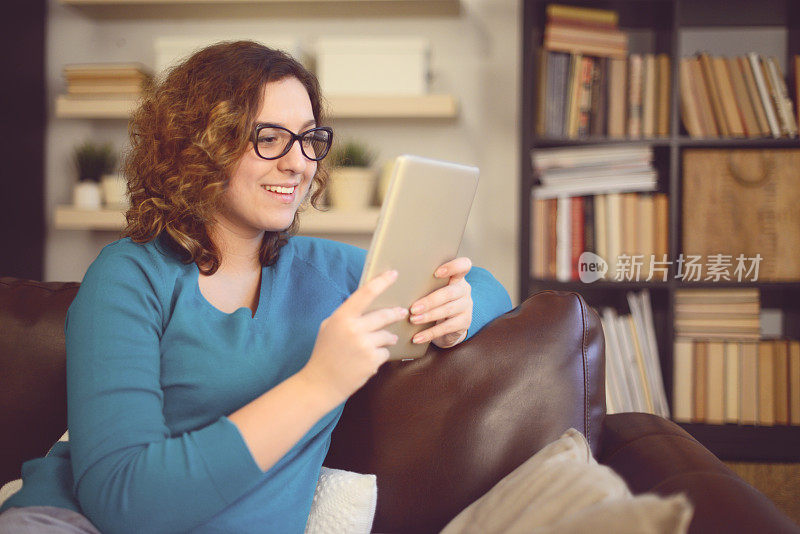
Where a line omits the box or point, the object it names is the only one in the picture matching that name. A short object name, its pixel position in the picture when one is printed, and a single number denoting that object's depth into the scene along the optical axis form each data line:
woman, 0.78
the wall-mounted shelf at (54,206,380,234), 2.34
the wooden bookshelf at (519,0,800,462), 2.14
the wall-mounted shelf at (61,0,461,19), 2.38
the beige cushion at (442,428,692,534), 0.57
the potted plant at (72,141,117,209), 2.43
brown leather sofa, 1.08
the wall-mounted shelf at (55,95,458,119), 2.29
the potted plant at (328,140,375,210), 2.32
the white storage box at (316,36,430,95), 2.30
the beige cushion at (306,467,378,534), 1.04
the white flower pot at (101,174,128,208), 2.42
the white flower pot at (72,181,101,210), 2.43
